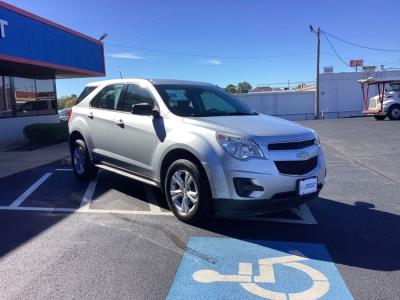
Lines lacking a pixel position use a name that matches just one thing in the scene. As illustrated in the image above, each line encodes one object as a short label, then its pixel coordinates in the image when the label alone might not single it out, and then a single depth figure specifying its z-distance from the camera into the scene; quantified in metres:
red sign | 47.85
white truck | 23.23
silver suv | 4.33
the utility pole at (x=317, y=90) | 34.62
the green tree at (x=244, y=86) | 101.31
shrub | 13.93
